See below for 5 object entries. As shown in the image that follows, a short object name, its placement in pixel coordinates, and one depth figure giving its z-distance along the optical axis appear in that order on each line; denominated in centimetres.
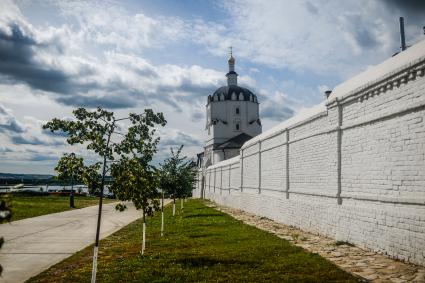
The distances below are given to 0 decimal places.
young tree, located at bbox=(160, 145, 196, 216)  2370
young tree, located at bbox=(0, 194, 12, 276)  345
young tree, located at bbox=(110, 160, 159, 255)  830
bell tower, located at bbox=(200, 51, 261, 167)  6700
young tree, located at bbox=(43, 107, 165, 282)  800
